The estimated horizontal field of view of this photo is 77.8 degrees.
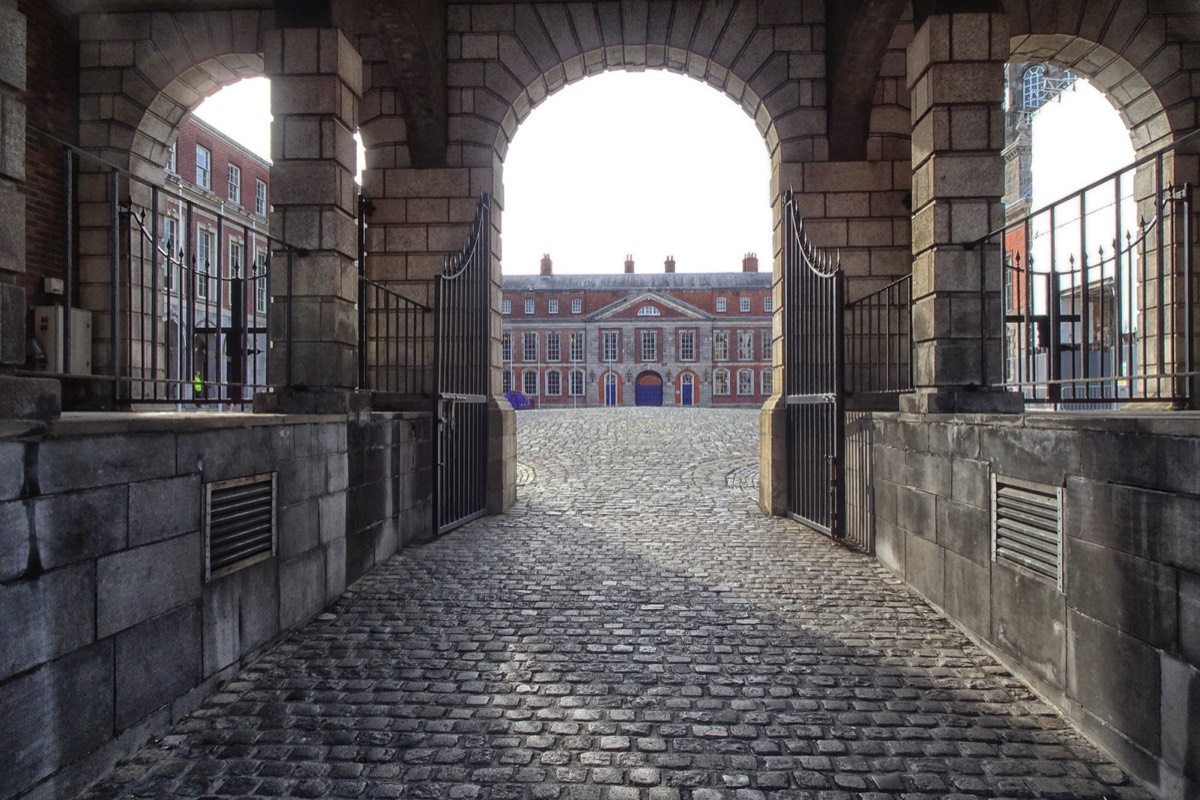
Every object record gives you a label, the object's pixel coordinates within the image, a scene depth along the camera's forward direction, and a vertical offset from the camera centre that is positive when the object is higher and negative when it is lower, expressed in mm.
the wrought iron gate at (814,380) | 7105 +232
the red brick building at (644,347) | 57969 +4442
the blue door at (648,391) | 58906 +994
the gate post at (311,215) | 5387 +1411
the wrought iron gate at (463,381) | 7418 +254
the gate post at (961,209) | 5164 +1363
